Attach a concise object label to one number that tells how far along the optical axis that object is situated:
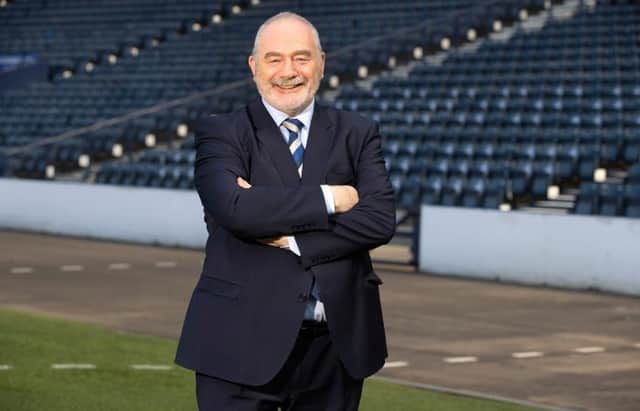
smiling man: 4.07
